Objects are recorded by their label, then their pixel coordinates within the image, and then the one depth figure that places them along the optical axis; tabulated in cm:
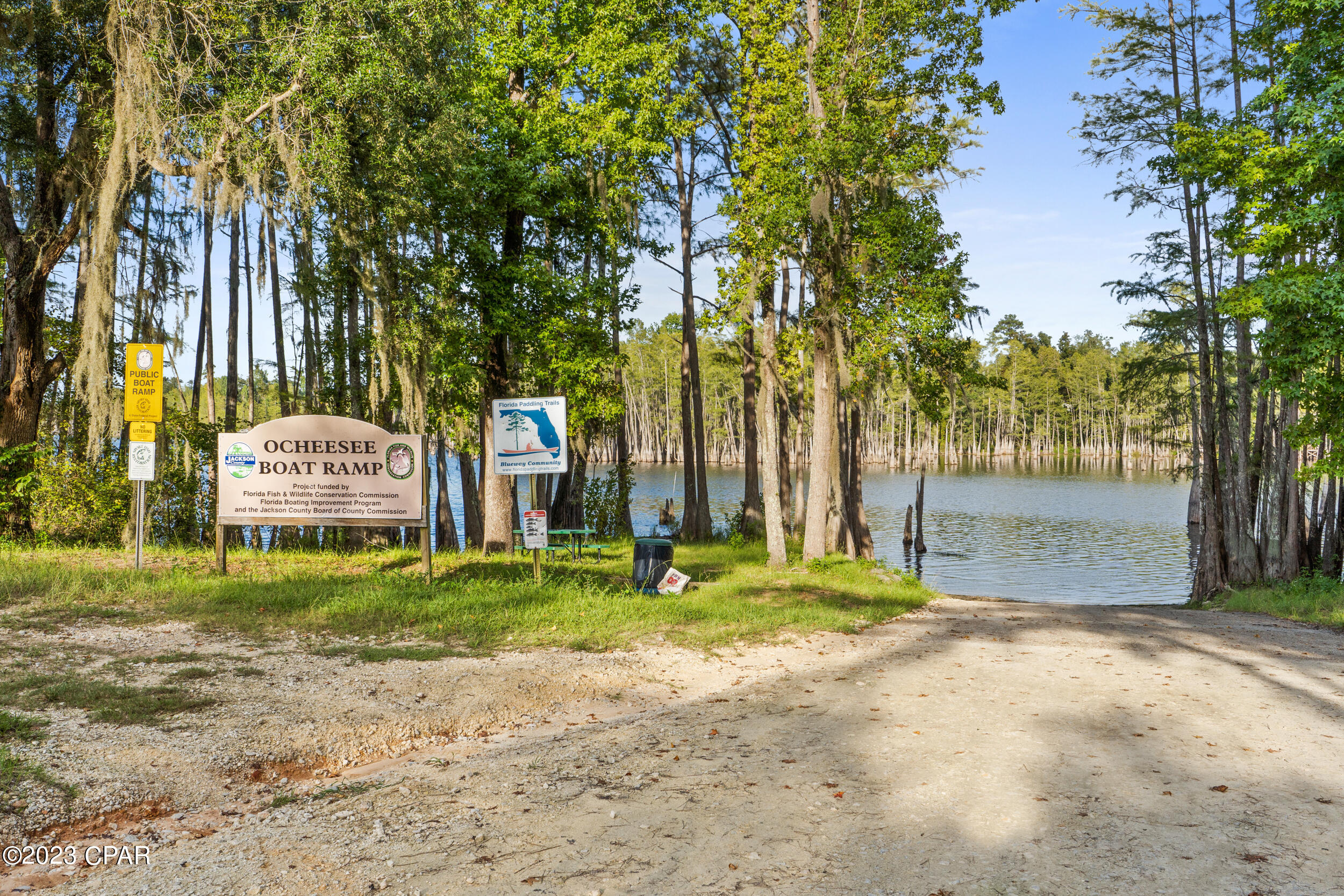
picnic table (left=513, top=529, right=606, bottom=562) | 1520
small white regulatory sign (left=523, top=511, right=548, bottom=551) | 1110
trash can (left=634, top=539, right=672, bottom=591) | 1154
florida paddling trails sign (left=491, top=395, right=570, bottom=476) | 1152
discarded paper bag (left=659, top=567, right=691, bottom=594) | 1141
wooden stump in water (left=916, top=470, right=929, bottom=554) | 2841
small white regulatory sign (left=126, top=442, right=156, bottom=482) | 1073
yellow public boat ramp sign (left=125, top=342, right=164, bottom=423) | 1103
